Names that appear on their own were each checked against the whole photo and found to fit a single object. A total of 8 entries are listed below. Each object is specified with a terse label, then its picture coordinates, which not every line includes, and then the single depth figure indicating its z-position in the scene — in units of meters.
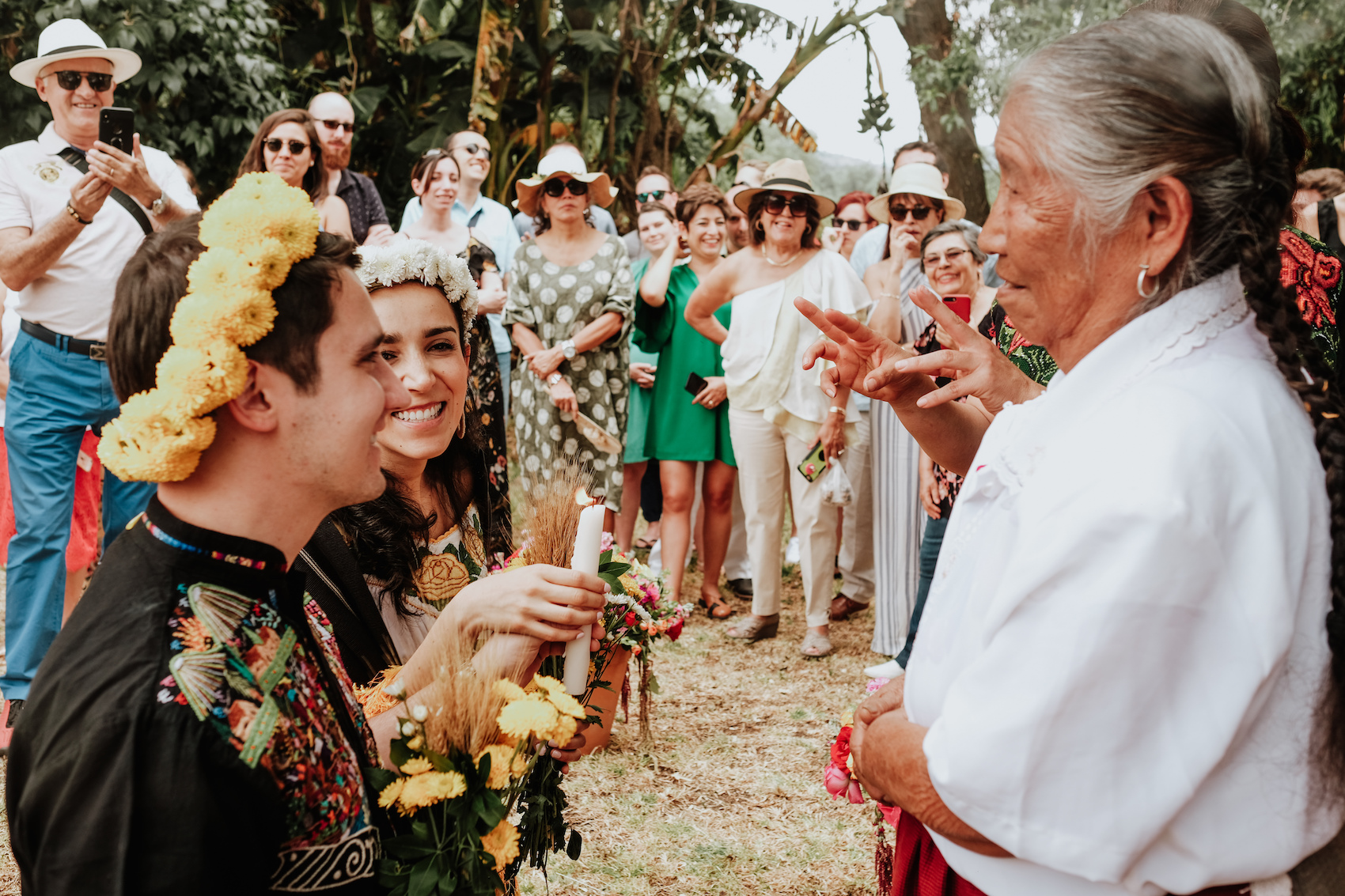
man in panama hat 4.17
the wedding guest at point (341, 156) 6.46
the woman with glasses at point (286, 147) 5.54
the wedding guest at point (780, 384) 5.60
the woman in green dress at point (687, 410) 6.30
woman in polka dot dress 6.20
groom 1.16
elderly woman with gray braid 1.18
